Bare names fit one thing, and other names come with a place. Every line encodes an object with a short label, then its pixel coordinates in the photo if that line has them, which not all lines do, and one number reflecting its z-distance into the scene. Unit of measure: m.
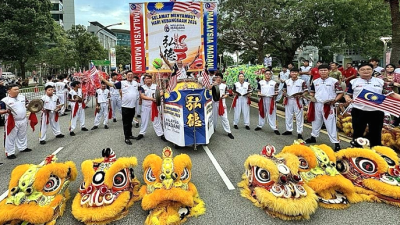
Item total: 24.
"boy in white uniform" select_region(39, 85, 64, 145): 7.08
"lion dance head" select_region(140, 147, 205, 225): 3.09
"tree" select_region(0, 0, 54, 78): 16.38
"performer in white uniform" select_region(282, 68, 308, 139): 6.76
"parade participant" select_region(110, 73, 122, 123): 9.77
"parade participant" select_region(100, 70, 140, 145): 6.83
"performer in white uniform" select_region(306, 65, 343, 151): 5.76
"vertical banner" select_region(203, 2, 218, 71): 8.89
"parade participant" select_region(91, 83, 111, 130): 8.88
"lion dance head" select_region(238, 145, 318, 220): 3.03
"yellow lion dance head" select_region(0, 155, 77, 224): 2.84
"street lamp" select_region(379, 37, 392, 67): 14.07
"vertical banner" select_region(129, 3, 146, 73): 8.42
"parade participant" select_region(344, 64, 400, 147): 4.82
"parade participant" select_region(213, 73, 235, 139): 7.20
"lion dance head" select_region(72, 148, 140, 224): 3.06
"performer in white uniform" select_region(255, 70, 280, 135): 7.43
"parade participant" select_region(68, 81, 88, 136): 8.12
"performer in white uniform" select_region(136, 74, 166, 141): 6.92
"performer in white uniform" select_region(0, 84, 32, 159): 5.73
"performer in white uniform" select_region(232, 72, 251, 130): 7.94
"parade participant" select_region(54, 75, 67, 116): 11.47
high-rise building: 65.18
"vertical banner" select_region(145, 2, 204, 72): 8.46
